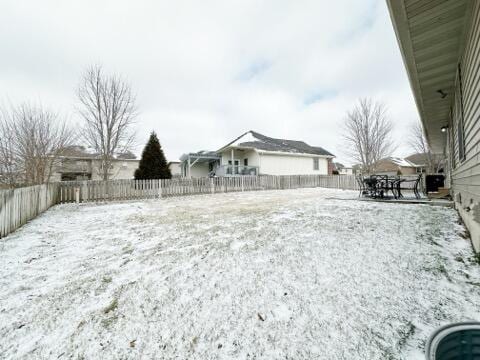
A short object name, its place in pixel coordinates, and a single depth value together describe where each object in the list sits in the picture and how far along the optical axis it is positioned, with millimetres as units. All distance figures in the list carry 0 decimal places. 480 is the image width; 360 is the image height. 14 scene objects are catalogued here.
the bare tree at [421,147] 22983
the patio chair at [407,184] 12367
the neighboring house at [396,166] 35000
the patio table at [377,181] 7305
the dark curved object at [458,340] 1386
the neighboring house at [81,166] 11541
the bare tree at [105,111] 12766
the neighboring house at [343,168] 47244
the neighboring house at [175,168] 36472
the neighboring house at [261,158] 19719
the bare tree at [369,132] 17375
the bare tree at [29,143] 8630
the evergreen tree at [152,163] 15828
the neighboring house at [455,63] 2725
